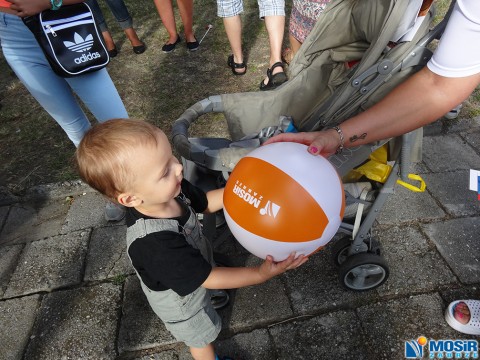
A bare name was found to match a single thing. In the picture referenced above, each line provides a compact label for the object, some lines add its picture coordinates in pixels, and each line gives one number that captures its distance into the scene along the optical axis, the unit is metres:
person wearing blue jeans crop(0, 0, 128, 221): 1.77
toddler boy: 1.21
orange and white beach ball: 1.24
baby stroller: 1.37
